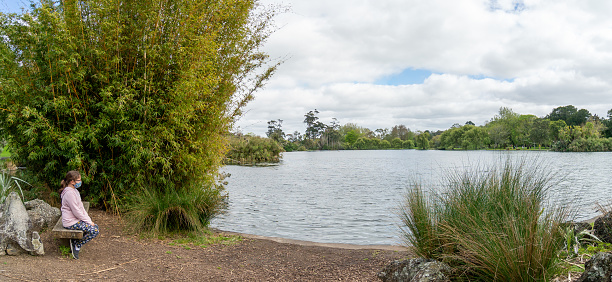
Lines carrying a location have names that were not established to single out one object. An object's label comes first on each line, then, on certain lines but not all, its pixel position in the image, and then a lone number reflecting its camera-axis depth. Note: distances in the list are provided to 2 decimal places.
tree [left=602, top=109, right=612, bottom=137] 69.41
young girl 4.46
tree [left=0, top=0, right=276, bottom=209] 5.98
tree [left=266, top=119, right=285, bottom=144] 94.89
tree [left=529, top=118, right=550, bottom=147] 69.52
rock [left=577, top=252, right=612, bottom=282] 2.50
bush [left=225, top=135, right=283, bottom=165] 37.06
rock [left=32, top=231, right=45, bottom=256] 4.27
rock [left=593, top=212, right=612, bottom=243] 4.29
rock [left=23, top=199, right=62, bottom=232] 5.04
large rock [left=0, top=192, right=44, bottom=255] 4.13
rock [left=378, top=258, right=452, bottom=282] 3.31
